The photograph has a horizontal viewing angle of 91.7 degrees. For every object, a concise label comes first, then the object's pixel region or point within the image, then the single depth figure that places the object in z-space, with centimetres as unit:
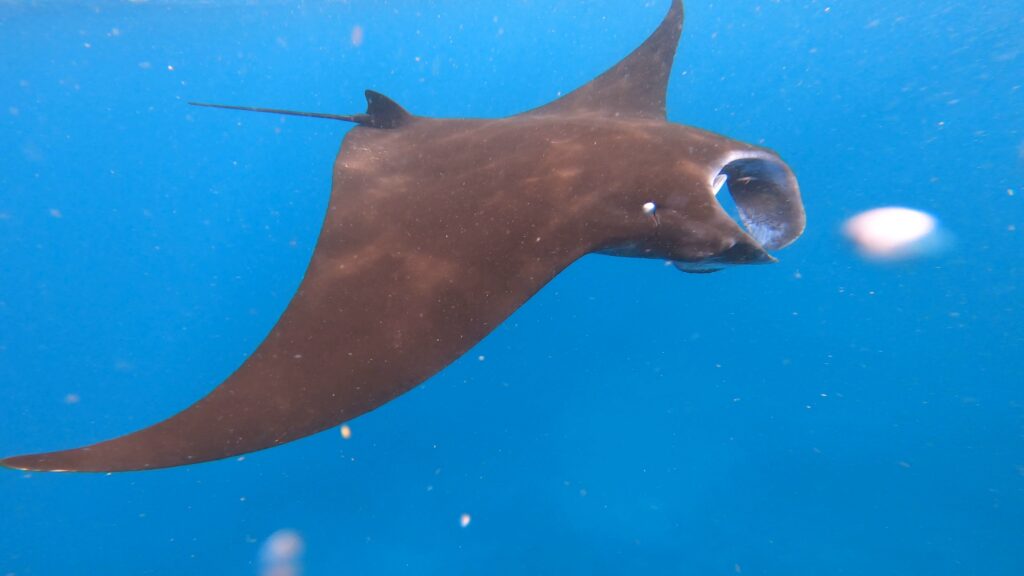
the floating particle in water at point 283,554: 835
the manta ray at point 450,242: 201
